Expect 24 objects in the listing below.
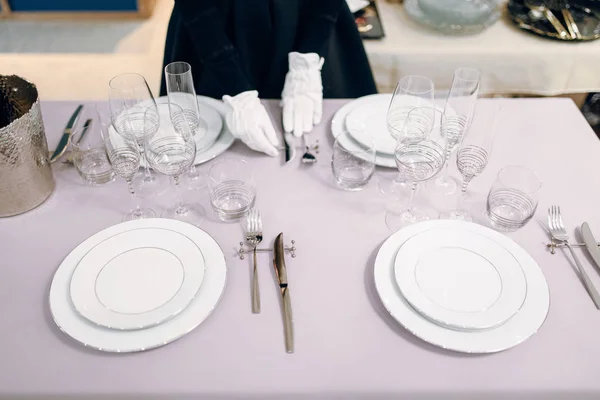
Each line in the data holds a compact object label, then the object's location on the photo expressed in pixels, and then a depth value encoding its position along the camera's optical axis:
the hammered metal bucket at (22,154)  0.87
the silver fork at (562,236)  0.81
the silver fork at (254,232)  0.84
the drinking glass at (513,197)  0.93
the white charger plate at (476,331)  0.73
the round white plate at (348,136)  1.05
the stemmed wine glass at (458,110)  0.99
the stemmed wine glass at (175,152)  0.93
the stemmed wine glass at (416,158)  0.93
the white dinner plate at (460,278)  0.76
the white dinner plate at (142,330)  0.73
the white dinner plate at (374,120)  1.07
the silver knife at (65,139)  1.06
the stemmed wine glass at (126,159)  0.95
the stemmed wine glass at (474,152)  0.96
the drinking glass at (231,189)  0.95
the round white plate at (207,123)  1.08
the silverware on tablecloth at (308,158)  1.06
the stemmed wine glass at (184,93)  1.05
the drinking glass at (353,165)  1.02
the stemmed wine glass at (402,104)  1.00
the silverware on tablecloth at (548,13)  1.92
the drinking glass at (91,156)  1.01
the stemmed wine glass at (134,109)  1.01
